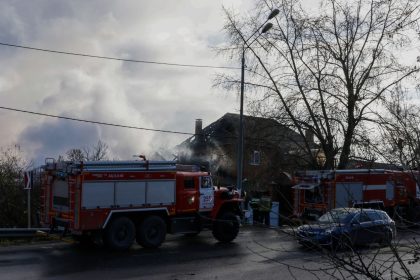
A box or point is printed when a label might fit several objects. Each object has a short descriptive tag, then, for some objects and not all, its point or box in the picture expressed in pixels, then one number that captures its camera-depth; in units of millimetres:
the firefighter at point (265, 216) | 23531
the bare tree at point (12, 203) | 21203
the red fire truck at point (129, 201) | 16141
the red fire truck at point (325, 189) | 23123
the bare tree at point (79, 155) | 33725
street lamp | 23794
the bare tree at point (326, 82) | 28844
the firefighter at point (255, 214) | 24194
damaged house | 30922
